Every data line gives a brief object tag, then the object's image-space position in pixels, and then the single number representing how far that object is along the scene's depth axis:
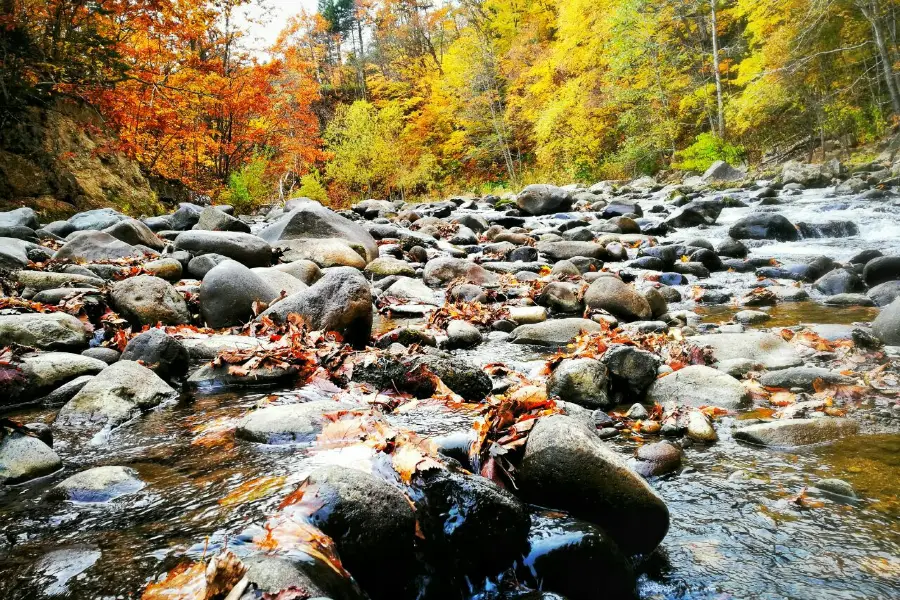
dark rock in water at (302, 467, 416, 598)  1.65
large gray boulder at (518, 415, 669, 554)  2.02
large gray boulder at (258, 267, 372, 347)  4.54
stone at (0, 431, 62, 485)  2.17
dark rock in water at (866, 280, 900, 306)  5.78
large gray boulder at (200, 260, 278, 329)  4.98
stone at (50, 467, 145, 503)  2.02
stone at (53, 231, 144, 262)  6.73
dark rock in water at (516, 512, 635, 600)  1.81
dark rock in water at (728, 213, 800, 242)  10.20
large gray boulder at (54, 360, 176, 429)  2.83
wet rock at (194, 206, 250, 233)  9.51
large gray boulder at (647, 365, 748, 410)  3.43
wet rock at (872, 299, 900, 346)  4.32
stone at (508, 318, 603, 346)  5.20
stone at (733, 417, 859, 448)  2.83
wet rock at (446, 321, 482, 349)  5.14
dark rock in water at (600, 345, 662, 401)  3.72
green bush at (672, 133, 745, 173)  21.97
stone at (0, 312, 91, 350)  3.56
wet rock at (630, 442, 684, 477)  2.63
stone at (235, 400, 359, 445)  2.56
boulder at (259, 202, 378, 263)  8.64
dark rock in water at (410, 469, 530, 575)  1.83
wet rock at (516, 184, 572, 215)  17.25
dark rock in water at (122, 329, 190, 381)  3.62
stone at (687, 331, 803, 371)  4.17
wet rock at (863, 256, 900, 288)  6.41
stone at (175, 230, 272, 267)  7.18
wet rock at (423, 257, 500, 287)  8.36
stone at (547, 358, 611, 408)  3.55
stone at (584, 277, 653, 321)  5.97
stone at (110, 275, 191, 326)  4.59
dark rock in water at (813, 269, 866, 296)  6.47
